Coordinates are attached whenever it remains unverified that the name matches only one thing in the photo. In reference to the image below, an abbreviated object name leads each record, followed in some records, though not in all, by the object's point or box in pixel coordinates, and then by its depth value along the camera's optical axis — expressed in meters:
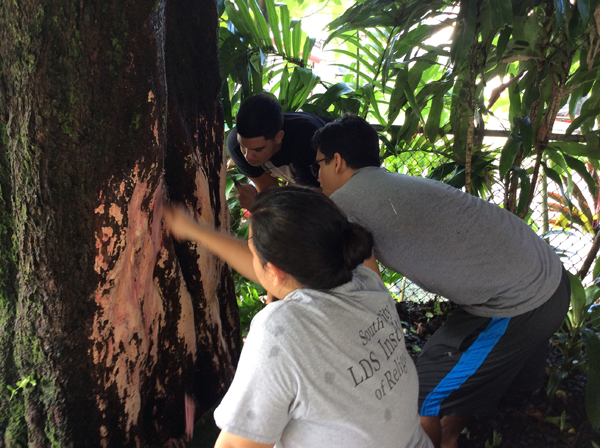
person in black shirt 1.87
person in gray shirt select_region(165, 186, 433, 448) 0.75
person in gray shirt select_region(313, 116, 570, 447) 1.29
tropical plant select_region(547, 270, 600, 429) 1.77
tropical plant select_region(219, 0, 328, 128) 2.11
